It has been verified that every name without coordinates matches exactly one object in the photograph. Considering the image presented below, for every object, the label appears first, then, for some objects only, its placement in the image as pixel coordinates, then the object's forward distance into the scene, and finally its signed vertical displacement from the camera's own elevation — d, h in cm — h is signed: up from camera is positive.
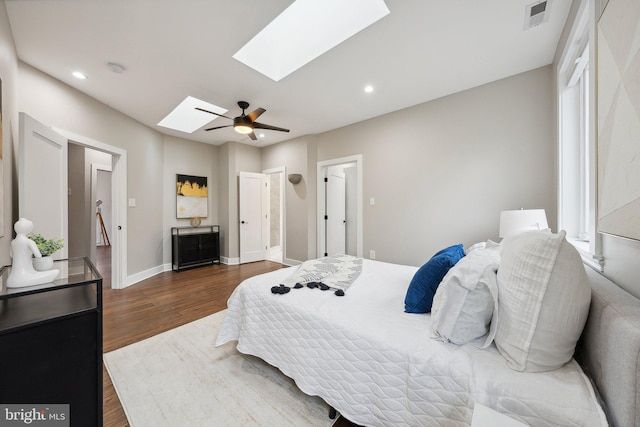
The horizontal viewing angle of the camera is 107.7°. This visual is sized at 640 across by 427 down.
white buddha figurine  114 -24
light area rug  136 -116
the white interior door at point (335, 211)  470 +7
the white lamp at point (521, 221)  199 -7
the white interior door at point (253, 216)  517 -2
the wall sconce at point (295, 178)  470 +75
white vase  127 -25
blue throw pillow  135 -42
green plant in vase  127 -19
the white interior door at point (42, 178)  181 +34
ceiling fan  299 +122
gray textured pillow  84 -34
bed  73 -63
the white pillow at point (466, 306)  104 -42
